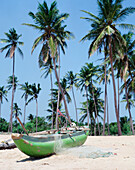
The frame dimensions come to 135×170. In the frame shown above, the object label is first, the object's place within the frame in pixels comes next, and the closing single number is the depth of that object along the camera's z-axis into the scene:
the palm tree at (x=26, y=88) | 44.78
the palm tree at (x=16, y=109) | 57.65
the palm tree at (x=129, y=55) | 24.80
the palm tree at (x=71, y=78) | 39.38
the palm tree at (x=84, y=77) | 36.47
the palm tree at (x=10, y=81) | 45.94
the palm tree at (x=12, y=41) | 32.18
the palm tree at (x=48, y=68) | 34.99
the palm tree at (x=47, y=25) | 21.45
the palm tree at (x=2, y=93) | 50.78
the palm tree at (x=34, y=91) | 43.94
